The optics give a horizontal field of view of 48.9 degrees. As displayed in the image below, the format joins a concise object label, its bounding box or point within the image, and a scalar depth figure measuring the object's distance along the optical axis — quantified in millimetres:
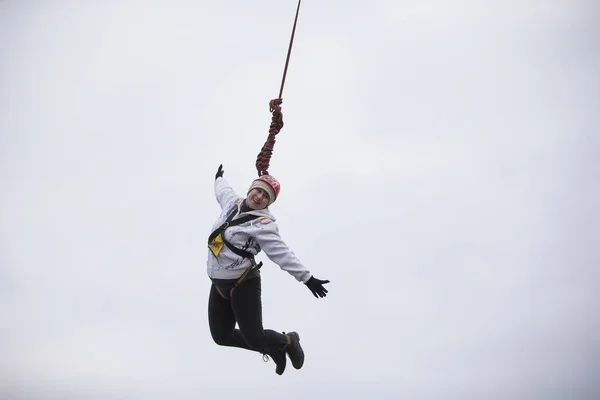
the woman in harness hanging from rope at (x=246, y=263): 7340
